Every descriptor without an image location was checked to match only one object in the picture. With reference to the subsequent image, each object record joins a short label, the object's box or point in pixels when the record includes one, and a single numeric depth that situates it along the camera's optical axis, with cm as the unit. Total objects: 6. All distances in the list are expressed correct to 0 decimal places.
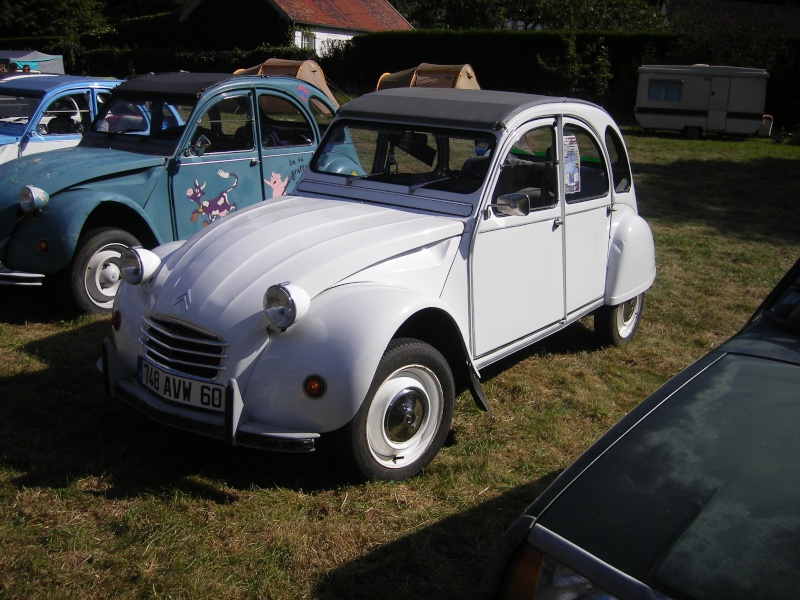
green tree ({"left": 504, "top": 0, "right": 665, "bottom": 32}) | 3306
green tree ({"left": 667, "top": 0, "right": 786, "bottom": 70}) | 2392
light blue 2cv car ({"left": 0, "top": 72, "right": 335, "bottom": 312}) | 592
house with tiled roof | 3397
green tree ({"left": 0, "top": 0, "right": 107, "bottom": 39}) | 3656
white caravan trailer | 2084
